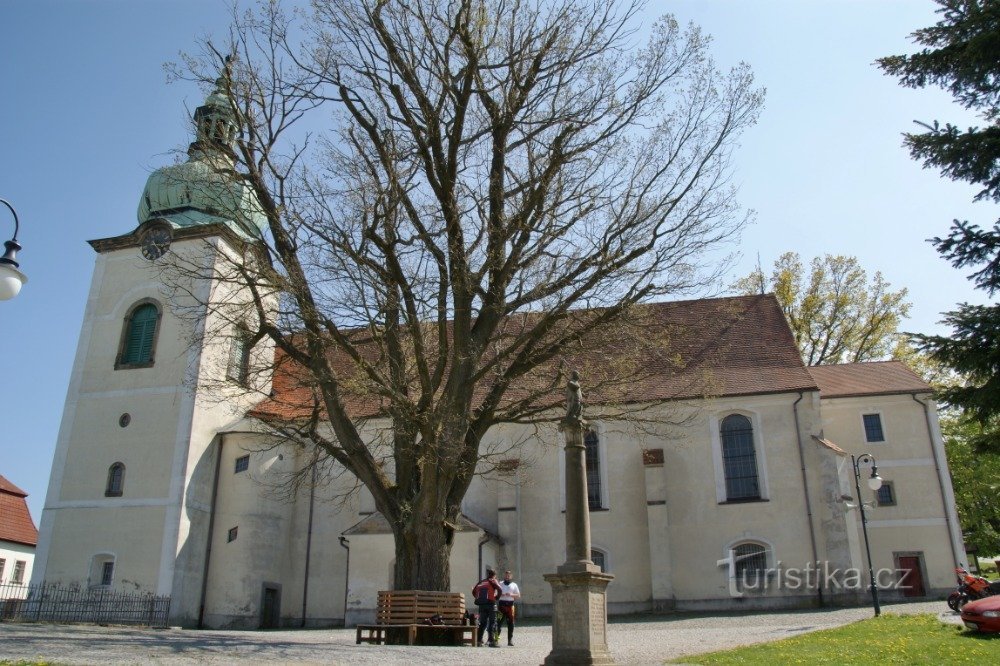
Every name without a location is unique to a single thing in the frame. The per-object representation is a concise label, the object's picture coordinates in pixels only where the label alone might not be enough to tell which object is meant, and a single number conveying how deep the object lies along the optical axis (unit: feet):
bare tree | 51.31
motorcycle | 57.47
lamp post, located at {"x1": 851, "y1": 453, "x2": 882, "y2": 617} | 62.03
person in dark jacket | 48.52
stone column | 33.60
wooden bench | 47.55
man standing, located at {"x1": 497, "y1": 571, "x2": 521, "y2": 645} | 49.70
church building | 77.82
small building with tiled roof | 119.65
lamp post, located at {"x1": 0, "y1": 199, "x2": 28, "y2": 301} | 25.86
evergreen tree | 33.96
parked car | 42.91
